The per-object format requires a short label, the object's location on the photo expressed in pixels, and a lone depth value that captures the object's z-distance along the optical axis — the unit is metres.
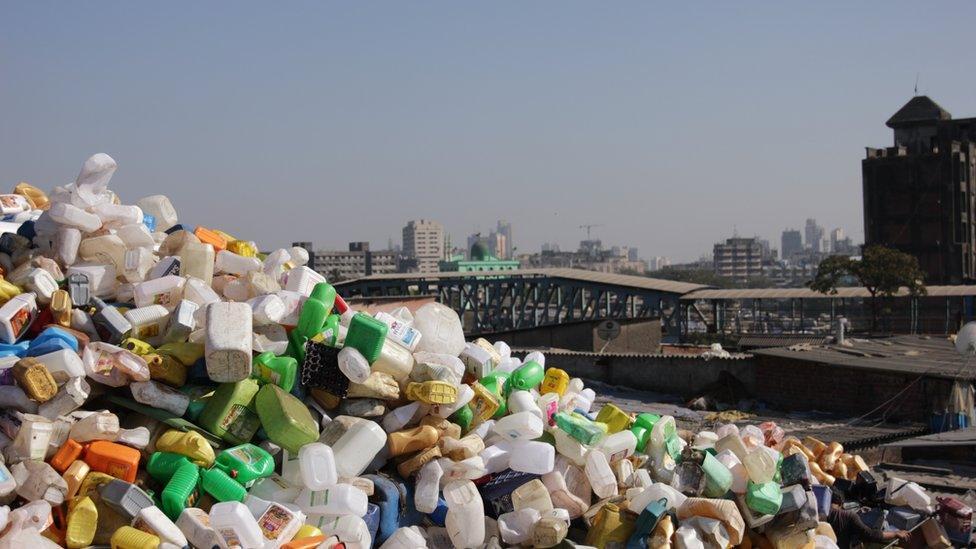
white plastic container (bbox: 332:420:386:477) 5.67
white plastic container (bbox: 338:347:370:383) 5.90
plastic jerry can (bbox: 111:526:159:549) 4.72
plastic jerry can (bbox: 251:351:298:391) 5.90
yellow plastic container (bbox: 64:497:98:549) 4.97
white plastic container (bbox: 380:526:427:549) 5.51
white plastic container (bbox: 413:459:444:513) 5.78
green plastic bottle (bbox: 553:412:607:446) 6.24
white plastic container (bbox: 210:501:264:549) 4.92
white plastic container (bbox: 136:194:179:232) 7.77
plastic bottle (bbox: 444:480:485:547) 5.71
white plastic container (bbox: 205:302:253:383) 5.58
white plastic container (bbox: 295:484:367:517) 5.35
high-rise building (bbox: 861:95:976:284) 52.50
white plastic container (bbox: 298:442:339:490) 5.38
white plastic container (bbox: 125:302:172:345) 6.13
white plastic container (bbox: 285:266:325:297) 6.76
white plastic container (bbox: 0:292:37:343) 5.77
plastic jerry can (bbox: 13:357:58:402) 5.33
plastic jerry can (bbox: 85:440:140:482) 5.27
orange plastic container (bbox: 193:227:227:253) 7.38
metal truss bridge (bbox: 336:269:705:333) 36.50
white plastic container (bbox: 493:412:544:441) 6.22
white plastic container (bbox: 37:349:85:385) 5.45
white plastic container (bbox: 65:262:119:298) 6.49
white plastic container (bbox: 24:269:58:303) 6.12
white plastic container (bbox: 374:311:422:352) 6.33
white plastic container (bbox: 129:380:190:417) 5.61
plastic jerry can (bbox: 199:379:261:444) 5.68
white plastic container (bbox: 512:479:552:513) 5.91
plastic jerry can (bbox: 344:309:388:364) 6.01
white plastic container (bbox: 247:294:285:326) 6.18
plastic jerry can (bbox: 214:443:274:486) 5.38
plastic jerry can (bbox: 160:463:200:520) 5.14
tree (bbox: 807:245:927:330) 35.94
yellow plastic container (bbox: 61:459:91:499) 5.19
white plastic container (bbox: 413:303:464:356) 6.82
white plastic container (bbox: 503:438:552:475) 6.04
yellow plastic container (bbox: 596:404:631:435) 6.82
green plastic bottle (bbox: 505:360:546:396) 7.02
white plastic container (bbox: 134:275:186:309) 6.41
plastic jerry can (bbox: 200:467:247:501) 5.25
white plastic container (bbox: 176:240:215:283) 6.84
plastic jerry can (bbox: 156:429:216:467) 5.37
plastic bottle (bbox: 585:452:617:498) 6.20
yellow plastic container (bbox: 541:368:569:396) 7.28
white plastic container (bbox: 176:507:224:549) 4.88
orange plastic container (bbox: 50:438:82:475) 5.27
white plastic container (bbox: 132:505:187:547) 4.83
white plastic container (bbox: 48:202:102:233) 6.57
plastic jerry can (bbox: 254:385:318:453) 5.59
